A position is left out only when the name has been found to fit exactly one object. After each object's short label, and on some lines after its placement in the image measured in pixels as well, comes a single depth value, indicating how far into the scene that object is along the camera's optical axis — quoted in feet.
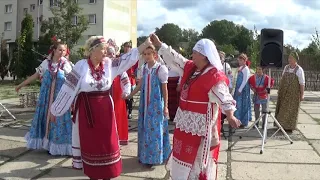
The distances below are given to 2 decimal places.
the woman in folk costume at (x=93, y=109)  10.47
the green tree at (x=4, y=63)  61.38
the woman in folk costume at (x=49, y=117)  14.88
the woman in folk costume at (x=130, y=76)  20.18
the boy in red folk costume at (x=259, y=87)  22.25
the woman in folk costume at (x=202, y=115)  9.07
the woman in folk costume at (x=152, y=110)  13.35
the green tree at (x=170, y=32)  193.53
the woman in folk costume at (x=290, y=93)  20.84
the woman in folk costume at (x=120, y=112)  16.80
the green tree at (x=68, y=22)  62.93
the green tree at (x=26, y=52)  59.68
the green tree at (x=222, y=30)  219.15
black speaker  17.87
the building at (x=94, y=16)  110.40
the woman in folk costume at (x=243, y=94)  22.37
